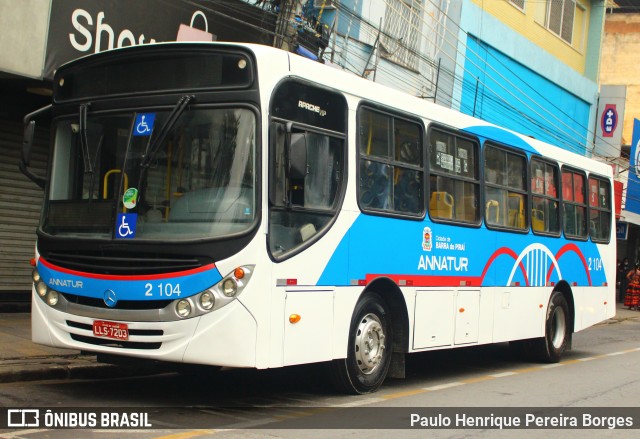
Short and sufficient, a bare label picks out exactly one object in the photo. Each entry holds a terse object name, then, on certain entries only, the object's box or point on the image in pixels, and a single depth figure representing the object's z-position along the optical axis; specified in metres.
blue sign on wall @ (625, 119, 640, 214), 32.69
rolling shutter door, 13.05
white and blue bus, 7.14
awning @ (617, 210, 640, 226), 31.91
